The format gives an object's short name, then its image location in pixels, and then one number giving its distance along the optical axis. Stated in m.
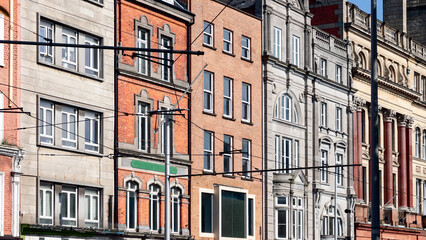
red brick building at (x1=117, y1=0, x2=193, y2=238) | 45.78
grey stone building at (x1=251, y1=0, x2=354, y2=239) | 59.12
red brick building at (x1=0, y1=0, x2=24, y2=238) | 37.94
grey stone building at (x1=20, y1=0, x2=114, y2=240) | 39.75
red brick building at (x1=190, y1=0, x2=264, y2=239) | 51.97
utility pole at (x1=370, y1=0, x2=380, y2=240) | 23.09
